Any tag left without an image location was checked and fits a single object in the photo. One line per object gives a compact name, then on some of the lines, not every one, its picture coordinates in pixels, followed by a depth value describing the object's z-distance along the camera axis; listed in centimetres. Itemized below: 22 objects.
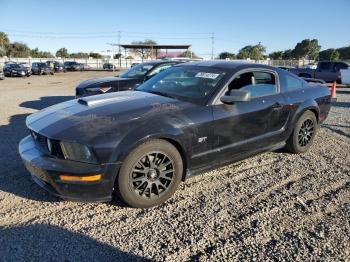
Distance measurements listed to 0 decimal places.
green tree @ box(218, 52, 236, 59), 8109
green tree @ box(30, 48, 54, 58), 8200
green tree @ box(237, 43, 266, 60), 8546
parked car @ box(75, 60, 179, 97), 857
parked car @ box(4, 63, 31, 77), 3184
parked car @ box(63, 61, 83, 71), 4966
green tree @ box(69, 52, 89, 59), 9275
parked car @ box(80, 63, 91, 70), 5800
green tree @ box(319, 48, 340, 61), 7362
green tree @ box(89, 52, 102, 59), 9249
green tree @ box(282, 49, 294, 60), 9489
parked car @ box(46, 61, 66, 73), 4512
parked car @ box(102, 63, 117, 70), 5509
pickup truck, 2038
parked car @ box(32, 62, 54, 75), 3819
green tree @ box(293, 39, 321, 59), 9606
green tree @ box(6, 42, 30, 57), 7875
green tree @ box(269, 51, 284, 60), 9344
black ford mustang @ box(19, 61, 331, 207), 334
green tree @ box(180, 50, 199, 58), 6003
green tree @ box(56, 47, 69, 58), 9108
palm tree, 7670
